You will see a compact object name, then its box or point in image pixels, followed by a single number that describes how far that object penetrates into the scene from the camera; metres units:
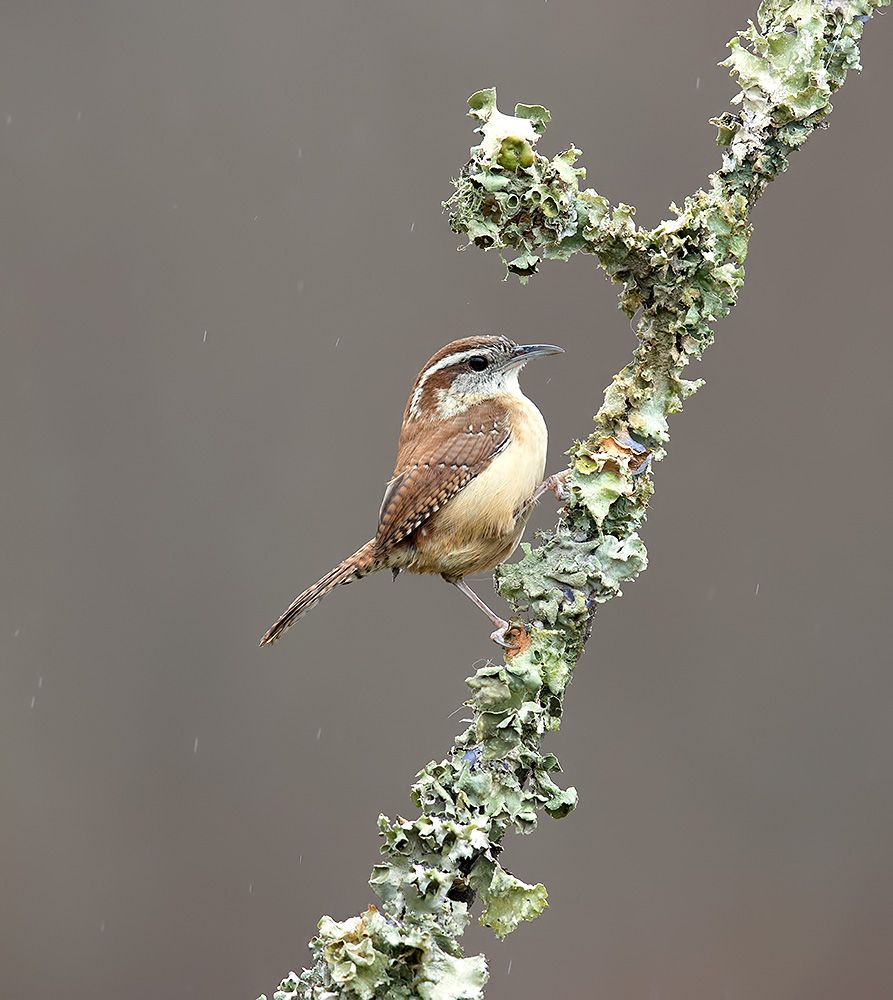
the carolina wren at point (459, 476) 6.46
